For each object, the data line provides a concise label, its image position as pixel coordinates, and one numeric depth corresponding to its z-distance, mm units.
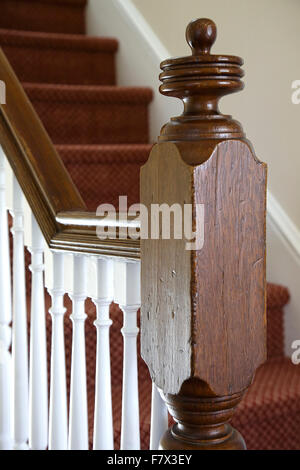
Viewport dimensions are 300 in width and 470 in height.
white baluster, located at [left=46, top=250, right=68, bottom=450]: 1103
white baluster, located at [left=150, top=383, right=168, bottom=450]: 889
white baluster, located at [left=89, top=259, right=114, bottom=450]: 983
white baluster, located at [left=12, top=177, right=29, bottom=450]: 1224
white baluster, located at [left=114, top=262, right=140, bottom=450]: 917
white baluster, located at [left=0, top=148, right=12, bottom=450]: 1291
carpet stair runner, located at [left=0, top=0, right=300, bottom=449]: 1500
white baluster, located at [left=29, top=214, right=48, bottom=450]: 1154
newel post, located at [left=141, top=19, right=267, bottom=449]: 703
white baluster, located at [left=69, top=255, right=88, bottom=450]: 1045
